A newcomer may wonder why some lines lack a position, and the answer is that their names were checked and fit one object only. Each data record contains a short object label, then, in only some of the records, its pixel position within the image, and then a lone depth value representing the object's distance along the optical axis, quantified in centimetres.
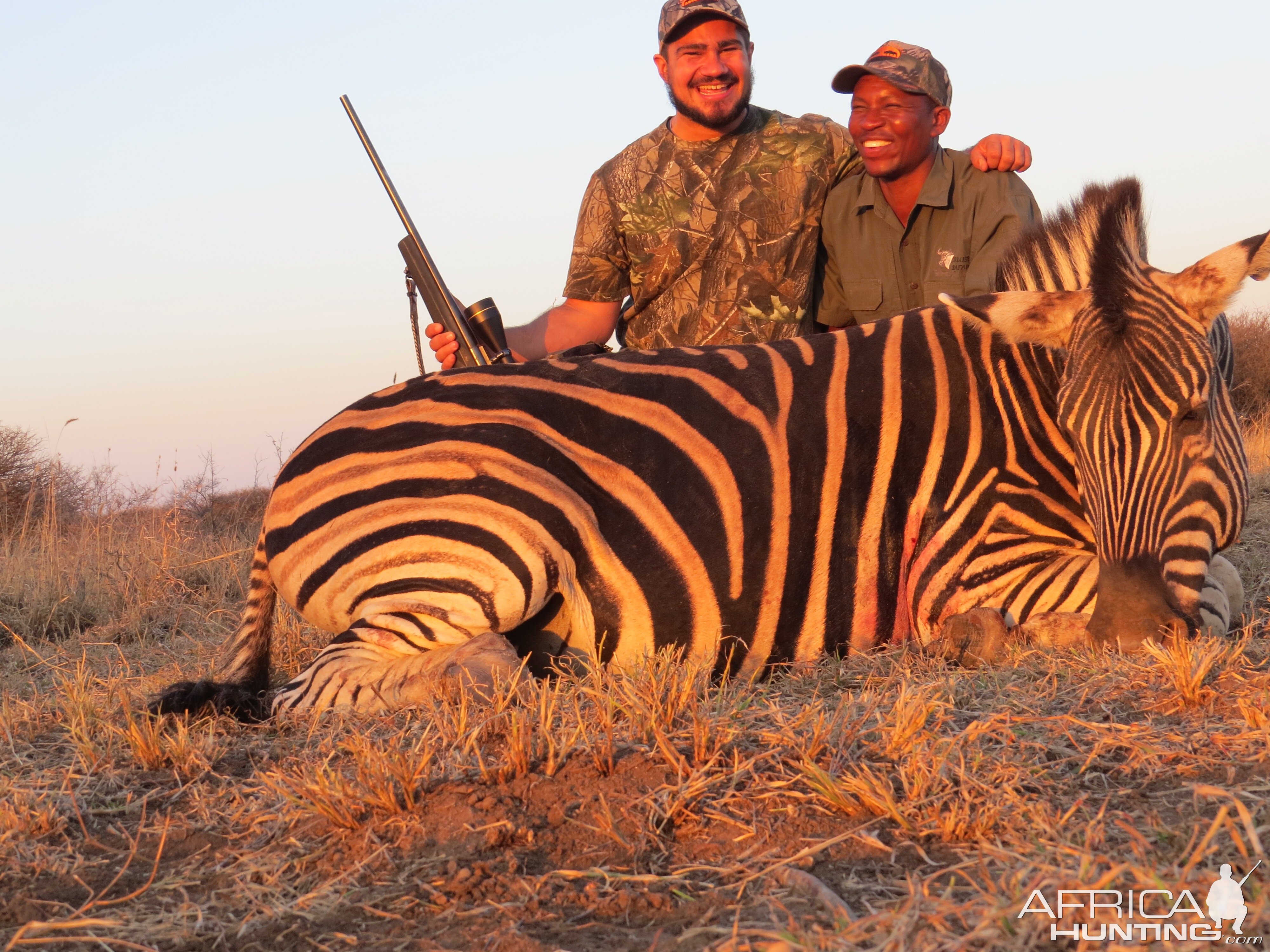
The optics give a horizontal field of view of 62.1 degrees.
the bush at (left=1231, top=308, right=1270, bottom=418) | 1395
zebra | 308
